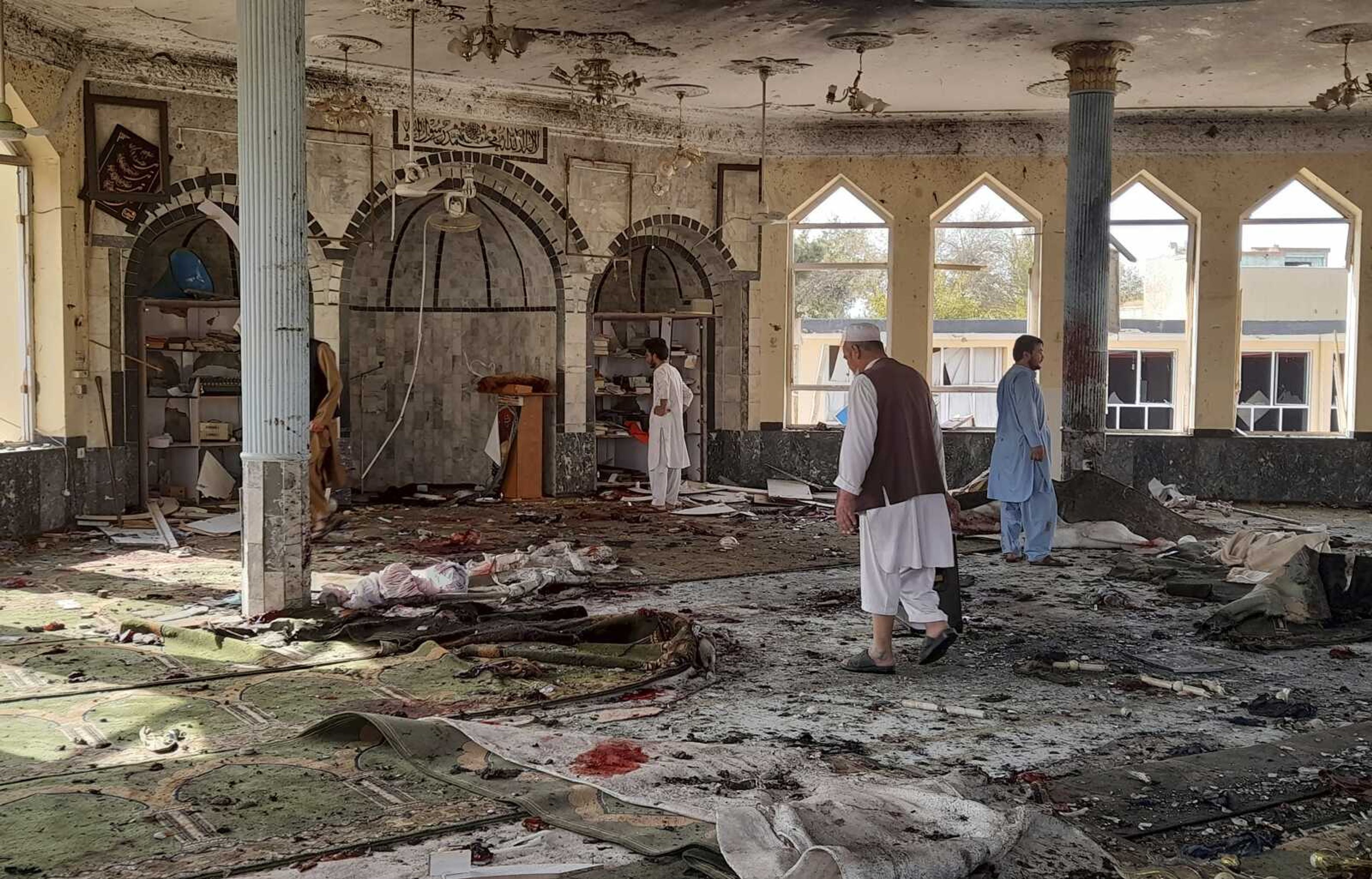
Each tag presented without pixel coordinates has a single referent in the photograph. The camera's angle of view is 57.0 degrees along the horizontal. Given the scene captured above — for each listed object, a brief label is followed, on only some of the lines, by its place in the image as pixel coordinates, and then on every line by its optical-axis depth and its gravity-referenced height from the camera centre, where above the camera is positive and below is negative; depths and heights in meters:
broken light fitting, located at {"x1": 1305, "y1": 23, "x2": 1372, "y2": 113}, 9.73 +2.45
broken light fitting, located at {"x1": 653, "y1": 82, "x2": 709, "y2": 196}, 12.16 +2.19
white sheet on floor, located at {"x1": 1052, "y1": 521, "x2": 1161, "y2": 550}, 9.59 -1.22
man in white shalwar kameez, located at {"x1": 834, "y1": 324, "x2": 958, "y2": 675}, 5.59 -0.52
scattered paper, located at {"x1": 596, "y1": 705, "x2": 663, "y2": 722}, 4.87 -1.32
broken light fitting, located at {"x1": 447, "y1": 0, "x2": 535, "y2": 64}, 8.52 +2.30
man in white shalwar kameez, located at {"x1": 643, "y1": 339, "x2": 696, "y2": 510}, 12.11 -0.62
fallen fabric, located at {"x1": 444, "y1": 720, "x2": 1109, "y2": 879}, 3.19 -1.23
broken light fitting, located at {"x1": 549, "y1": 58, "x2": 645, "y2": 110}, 10.45 +2.51
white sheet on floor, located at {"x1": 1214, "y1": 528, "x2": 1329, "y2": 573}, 8.06 -1.11
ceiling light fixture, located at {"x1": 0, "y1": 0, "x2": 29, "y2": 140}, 7.51 +1.45
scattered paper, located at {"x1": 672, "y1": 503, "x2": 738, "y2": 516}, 11.56 -1.25
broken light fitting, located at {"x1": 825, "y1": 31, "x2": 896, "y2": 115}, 10.10 +2.69
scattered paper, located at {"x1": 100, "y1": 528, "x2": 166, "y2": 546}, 9.16 -1.23
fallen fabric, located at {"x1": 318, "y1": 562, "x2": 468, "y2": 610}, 6.88 -1.20
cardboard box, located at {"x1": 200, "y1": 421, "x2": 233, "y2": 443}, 11.54 -0.56
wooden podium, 12.52 -0.81
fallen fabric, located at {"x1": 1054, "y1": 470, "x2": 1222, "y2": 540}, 9.88 -1.03
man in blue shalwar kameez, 8.62 -0.56
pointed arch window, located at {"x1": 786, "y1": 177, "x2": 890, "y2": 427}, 13.73 +0.99
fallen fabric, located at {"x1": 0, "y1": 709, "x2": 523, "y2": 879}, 3.44 -1.32
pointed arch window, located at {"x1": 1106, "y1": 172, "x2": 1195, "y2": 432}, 13.43 +0.76
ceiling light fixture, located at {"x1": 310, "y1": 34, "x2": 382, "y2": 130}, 10.33 +2.35
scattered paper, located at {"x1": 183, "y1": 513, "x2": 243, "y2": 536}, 9.88 -1.23
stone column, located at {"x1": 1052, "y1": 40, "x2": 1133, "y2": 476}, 10.32 +1.02
